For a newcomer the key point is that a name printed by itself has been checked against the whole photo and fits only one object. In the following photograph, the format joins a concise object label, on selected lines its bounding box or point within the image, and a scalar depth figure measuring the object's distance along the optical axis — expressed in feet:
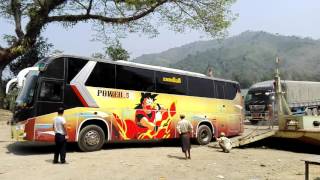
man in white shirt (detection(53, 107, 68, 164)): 23.66
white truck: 59.48
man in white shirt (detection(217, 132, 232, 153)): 31.42
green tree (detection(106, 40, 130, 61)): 60.58
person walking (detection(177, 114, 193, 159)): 27.30
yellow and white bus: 26.60
